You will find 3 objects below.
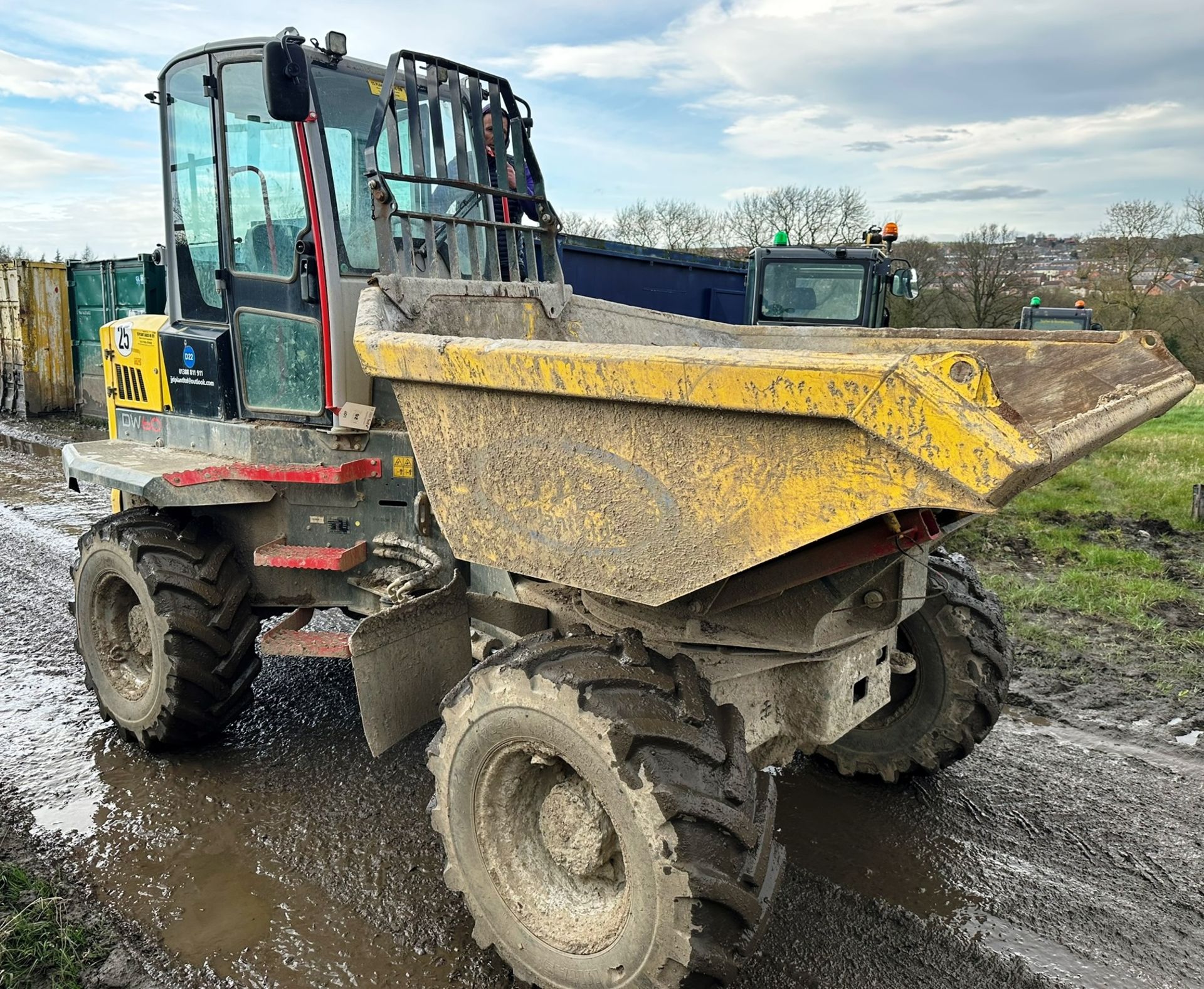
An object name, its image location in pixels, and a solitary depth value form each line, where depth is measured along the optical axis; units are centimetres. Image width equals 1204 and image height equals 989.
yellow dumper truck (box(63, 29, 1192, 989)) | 190
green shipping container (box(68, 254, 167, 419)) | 1195
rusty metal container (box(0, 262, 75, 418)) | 1346
